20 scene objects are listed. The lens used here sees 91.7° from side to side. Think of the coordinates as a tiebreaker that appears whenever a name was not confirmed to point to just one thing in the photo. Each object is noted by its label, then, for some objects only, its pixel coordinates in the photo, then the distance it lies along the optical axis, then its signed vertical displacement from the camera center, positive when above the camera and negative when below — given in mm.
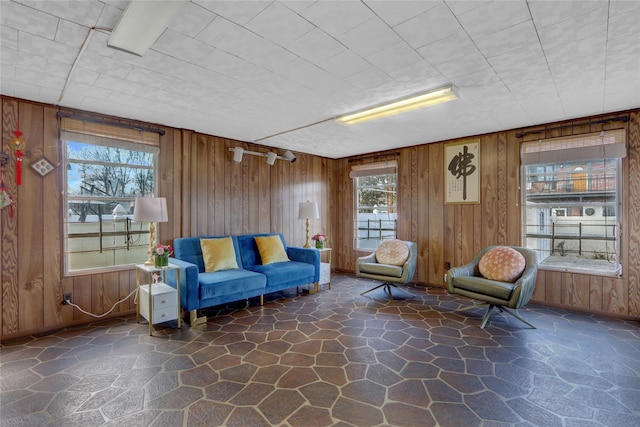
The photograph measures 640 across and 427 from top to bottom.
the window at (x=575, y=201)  3805 +165
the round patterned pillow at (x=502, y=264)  3658 -612
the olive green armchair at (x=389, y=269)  4391 -785
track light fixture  4820 +1021
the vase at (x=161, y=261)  3427 -494
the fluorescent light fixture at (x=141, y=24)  1698 +1166
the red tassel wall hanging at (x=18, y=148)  3117 +697
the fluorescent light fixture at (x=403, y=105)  3014 +1175
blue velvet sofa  3434 -752
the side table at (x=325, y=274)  5082 -974
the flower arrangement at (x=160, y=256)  3424 -441
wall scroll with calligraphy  4770 +673
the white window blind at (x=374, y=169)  5727 +881
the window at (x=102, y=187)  3520 +357
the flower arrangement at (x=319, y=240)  5348 -433
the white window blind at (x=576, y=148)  3697 +837
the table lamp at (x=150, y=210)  3330 +67
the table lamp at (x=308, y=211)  5332 +71
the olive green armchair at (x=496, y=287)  3246 -807
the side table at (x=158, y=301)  3217 -902
